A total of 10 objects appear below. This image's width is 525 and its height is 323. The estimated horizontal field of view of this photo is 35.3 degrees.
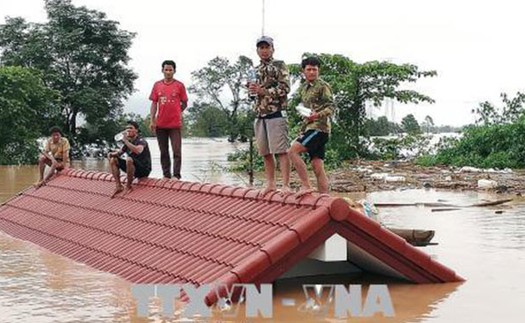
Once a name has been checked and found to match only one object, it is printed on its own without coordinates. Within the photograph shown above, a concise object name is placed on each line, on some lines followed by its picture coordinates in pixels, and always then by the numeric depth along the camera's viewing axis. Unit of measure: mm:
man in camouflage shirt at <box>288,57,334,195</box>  8742
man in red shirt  11992
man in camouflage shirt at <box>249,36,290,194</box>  9086
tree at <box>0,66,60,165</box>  35781
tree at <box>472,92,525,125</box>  33344
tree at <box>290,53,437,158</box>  32200
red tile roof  7430
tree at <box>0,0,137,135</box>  43969
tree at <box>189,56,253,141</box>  64500
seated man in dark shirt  11664
